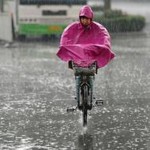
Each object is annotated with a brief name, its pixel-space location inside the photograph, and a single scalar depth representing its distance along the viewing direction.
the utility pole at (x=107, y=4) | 34.37
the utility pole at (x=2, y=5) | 31.52
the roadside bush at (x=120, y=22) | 31.47
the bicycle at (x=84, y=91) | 9.51
